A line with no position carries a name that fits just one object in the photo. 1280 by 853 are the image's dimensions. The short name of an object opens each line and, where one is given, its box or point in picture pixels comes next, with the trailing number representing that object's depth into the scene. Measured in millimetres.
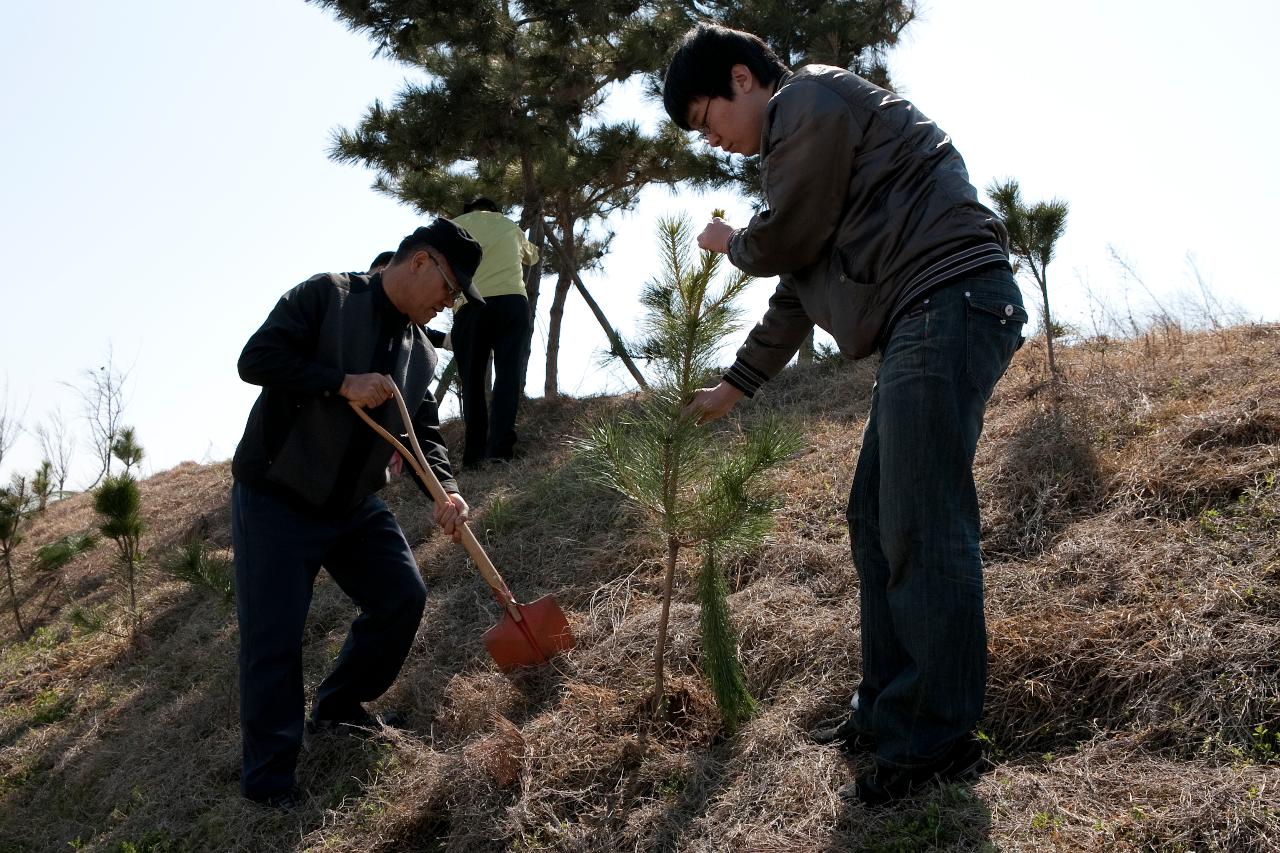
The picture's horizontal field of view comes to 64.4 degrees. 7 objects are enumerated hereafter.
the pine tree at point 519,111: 7008
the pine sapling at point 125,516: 5445
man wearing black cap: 3213
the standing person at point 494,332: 6301
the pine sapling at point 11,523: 6566
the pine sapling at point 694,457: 2723
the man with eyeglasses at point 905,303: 2182
